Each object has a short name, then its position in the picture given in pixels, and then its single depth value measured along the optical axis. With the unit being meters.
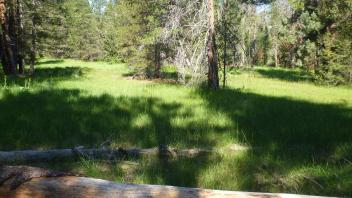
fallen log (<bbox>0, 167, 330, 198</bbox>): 3.11
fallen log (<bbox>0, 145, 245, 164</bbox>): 5.43
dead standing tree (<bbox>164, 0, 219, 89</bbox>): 14.19
